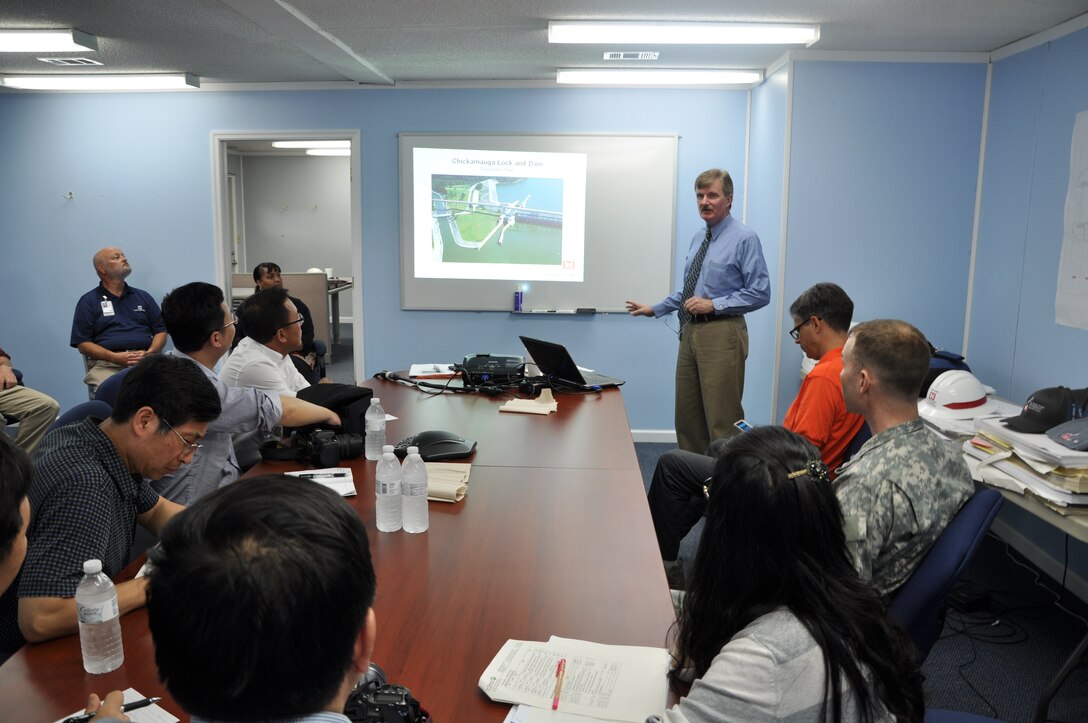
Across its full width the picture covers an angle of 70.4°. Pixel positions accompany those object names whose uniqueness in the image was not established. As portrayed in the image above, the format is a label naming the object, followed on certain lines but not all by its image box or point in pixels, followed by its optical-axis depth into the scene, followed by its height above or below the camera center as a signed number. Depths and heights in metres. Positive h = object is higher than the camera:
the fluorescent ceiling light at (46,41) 4.20 +1.07
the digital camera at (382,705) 1.09 -0.65
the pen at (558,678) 1.27 -0.73
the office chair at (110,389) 2.60 -0.51
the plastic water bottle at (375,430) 2.58 -0.63
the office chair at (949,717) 1.42 -0.85
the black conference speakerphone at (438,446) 2.50 -0.66
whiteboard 5.42 +0.10
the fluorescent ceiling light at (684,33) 3.92 +1.10
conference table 1.30 -0.73
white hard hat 3.50 -0.66
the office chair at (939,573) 1.54 -0.64
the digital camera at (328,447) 2.43 -0.65
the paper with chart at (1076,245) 3.33 +0.04
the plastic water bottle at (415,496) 1.92 -0.63
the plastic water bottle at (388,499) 1.94 -0.64
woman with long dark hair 1.10 -0.55
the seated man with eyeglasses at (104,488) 1.43 -0.53
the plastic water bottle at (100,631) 1.31 -0.67
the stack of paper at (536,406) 3.30 -0.69
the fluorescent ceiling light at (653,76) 4.97 +1.10
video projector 3.74 -0.61
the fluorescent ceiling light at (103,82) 5.28 +1.07
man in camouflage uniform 1.74 -0.55
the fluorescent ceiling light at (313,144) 9.26 +1.19
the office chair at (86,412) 2.27 -0.52
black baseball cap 2.77 -0.56
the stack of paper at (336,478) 2.20 -0.69
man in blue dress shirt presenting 4.11 -0.27
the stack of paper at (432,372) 3.98 -0.67
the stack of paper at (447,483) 2.17 -0.68
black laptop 3.67 -0.59
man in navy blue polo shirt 5.16 -0.57
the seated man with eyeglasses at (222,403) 2.38 -0.54
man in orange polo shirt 2.73 -0.62
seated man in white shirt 3.09 -0.42
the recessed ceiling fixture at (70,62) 4.86 +1.11
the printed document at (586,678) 1.27 -0.74
